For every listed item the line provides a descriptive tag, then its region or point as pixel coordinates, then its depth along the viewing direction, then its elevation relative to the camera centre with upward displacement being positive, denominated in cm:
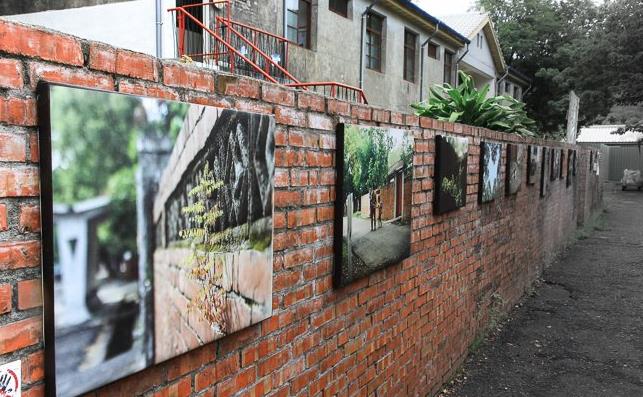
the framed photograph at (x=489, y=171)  496 -12
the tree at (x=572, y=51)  2458 +550
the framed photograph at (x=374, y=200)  272 -23
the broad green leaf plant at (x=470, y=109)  598 +54
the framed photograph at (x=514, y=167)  589 -9
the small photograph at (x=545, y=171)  779 -17
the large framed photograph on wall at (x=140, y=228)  130 -21
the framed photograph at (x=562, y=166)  982 -11
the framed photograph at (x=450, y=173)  391 -11
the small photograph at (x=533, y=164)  691 -6
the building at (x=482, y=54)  2358 +481
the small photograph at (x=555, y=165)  873 -9
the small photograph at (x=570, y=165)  1078 -11
